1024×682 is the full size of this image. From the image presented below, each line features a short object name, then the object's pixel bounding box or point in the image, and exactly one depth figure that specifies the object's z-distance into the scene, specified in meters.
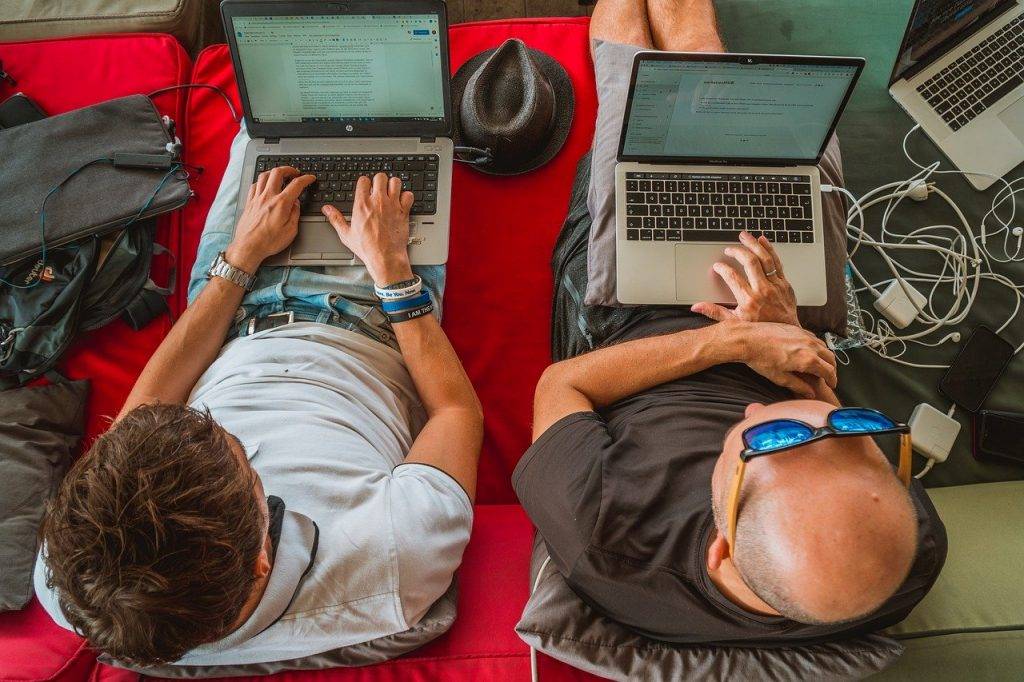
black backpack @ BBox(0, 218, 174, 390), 1.38
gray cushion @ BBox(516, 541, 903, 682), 0.94
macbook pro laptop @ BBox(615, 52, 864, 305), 1.29
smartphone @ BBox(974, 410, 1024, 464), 1.37
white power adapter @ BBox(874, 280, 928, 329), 1.44
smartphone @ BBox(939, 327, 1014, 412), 1.41
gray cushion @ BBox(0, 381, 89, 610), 1.21
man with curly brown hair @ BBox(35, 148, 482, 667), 0.78
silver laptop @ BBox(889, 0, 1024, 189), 1.53
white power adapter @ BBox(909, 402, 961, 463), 1.37
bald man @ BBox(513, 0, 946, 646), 0.77
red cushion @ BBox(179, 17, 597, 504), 1.46
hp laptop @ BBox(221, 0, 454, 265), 1.24
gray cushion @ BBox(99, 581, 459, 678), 1.01
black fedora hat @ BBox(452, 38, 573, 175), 1.47
